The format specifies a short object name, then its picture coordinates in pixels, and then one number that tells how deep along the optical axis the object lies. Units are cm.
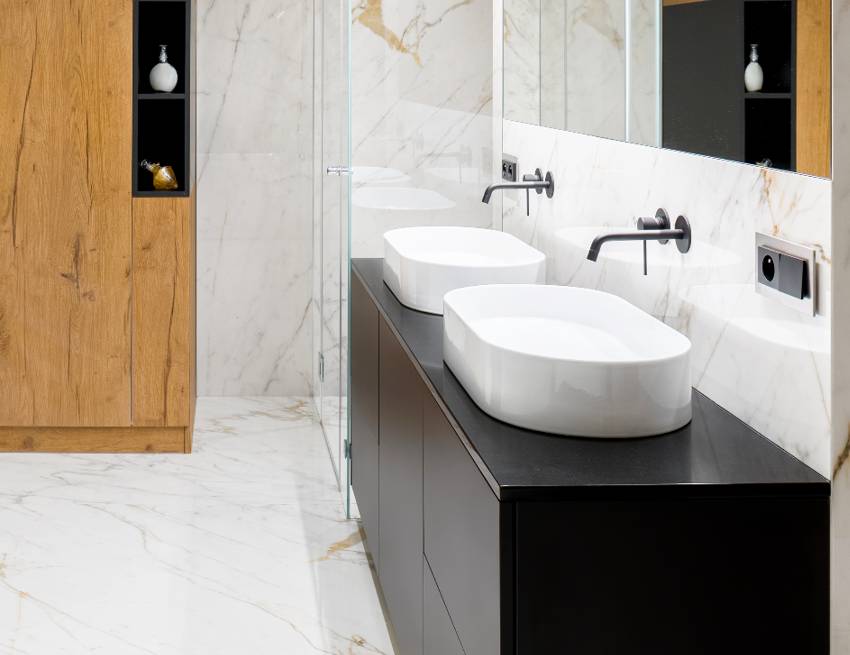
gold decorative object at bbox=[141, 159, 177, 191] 418
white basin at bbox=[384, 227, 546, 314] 252
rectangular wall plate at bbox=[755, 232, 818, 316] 153
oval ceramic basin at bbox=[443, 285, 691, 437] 161
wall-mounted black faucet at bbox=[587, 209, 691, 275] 201
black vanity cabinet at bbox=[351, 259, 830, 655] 144
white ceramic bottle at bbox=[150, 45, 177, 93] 422
